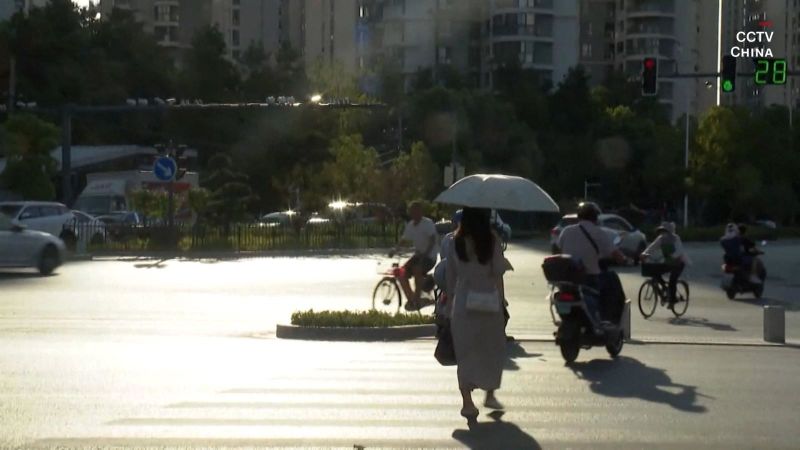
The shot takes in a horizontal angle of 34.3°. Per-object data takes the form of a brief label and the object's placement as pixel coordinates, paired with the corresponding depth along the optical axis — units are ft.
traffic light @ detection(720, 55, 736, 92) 104.88
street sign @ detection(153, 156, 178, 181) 138.82
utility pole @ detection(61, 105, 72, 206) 156.66
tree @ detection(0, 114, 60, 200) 175.32
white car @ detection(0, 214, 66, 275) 104.88
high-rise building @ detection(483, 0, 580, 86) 354.13
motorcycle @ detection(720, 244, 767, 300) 95.61
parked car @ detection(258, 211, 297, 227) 171.26
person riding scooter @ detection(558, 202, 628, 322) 53.42
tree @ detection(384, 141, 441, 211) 205.36
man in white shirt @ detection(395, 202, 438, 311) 73.92
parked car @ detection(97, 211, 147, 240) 154.51
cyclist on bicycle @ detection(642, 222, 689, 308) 79.51
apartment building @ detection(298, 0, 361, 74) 405.18
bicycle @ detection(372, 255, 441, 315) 76.18
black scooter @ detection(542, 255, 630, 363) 51.15
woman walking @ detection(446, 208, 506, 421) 36.65
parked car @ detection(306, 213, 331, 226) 171.85
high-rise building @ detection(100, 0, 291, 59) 428.97
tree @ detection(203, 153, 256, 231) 165.99
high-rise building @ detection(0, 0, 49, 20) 385.70
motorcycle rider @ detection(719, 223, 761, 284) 95.86
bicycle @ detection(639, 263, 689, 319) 78.33
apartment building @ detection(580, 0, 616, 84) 404.98
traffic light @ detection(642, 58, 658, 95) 109.29
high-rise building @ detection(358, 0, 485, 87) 357.41
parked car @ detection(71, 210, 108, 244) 151.69
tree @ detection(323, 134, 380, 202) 207.62
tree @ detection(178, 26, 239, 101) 311.06
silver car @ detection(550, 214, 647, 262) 141.38
